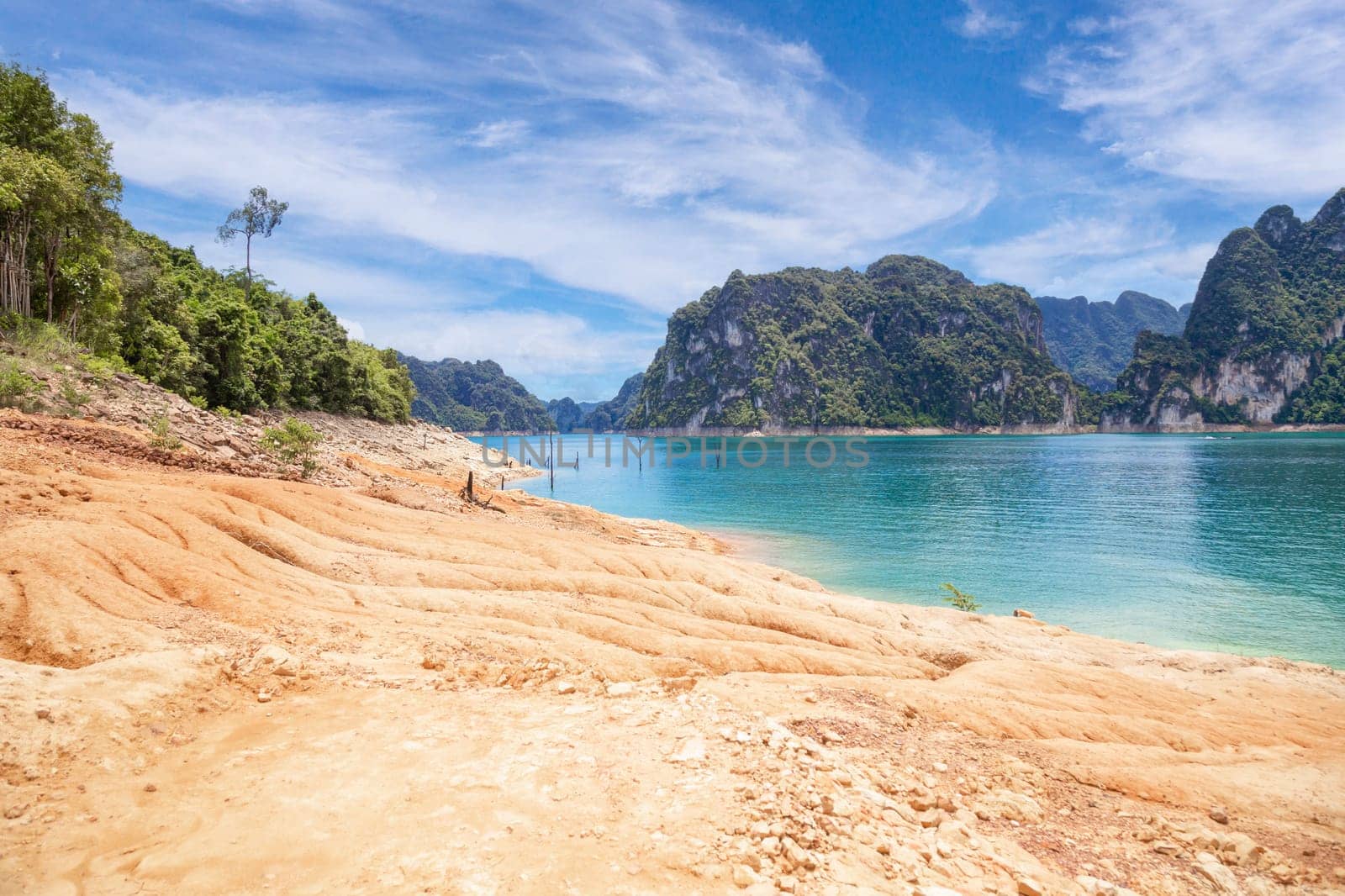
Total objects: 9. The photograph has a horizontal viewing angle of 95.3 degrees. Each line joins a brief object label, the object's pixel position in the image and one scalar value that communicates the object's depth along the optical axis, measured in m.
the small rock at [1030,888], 4.24
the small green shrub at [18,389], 15.02
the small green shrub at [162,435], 15.30
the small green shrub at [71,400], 16.23
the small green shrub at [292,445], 20.62
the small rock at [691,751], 5.48
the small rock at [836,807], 4.65
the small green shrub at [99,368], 19.05
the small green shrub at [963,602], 18.34
